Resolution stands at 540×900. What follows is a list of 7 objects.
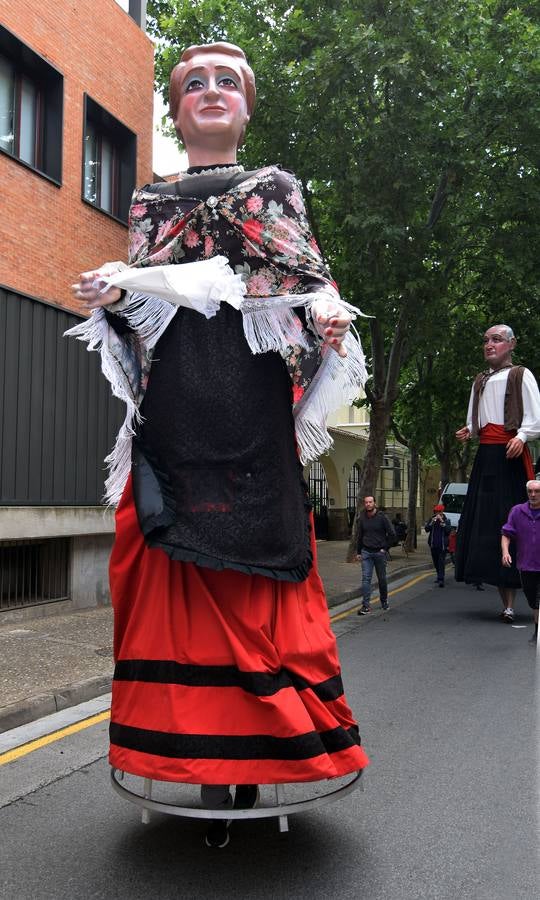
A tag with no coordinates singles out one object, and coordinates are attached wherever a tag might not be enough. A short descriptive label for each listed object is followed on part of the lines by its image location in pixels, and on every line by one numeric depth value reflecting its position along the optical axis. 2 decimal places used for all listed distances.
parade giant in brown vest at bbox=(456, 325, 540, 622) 8.62
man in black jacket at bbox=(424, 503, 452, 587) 15.02
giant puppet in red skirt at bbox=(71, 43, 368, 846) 2.82
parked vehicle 23.59
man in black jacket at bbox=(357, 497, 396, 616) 11.66
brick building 9.40
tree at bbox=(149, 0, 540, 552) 12.28
